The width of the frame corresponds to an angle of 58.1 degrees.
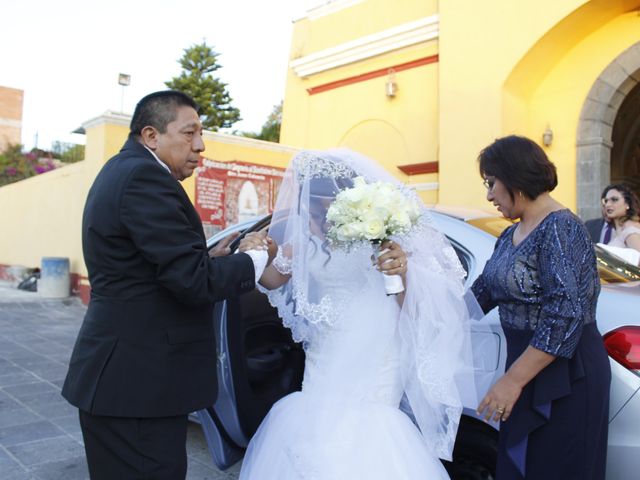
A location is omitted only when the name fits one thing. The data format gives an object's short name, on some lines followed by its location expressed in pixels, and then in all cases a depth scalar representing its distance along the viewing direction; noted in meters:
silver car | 2.21
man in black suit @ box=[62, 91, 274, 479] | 1.94
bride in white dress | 2.22
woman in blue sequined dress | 2.00
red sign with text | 9.73
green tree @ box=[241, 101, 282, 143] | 28.39
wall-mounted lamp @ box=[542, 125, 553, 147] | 8.79
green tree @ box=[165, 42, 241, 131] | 29.97
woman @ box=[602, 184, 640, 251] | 4.67
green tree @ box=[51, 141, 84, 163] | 22.73
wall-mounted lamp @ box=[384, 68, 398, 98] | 10.25
